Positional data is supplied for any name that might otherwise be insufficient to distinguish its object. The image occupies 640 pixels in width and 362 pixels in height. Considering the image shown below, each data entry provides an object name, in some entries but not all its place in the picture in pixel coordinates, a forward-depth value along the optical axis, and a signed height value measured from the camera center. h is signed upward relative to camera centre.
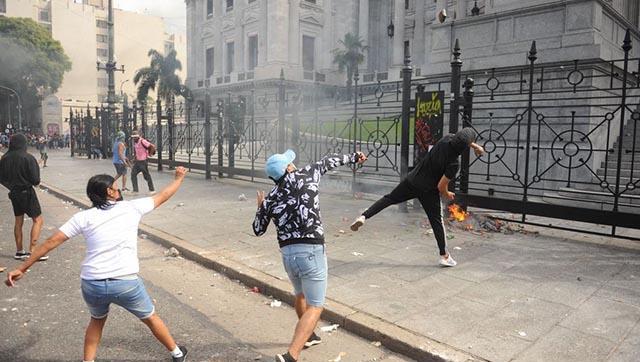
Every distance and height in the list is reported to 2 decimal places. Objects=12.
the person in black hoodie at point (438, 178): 5.65 -0.47
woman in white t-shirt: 3.09 -0.81
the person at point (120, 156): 12.03 -0.54
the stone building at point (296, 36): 44.81 +10.97
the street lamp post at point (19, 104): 50.38 +3.34
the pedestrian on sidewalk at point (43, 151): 21.12 -0.80
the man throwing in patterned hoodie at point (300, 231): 3.37 -0.67
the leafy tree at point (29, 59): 51.50 +8.32
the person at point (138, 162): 11.92 -0.68
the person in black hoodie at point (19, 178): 6.39 -0.60
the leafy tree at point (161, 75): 49.25 +6.32
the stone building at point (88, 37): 70.62 +15.99
